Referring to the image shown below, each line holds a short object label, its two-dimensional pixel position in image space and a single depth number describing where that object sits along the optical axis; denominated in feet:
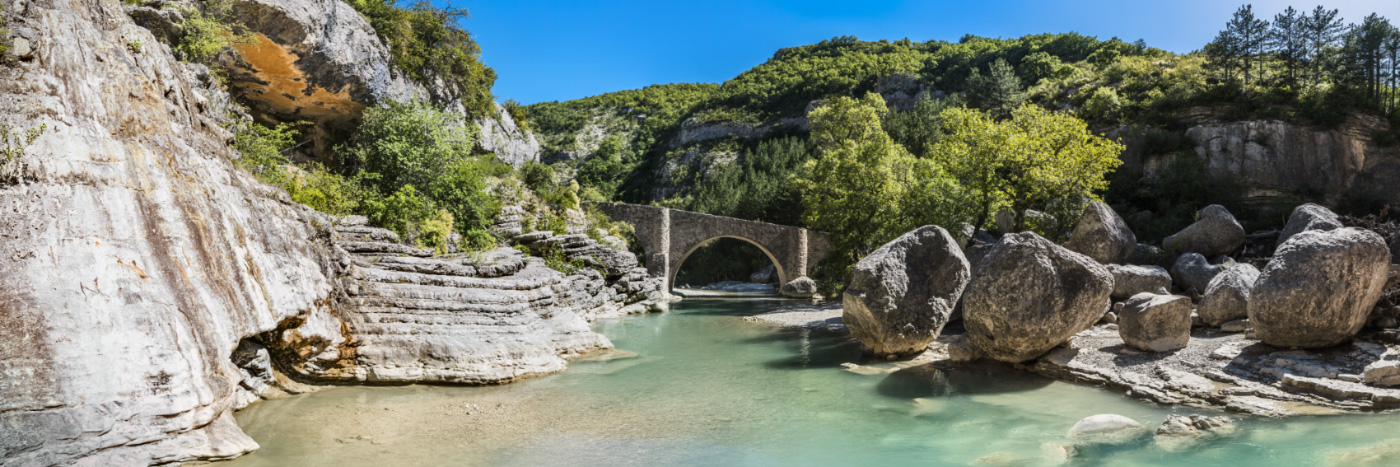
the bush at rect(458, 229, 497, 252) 56.76
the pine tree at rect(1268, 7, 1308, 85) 106.01
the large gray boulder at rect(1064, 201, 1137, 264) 57.47
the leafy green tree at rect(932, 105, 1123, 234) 64.23
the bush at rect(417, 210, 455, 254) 49.88
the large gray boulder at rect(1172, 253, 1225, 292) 54.08
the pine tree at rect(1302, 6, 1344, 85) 102.42
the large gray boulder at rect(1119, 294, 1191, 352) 36.70
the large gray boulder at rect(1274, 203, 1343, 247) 42.06
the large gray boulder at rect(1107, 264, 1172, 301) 50.37
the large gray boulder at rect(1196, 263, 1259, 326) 41.47
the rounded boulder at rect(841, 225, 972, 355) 42.93
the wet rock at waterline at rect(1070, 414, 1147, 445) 26.07
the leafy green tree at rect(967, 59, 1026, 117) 145.18
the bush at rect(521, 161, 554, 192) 86.43
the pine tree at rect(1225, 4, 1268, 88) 109.50
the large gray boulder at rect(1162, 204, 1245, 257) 61.87
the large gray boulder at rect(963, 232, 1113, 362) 37.32
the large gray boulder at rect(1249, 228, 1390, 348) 31.89
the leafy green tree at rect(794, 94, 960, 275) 73.97
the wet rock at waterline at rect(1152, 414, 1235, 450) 25.21
